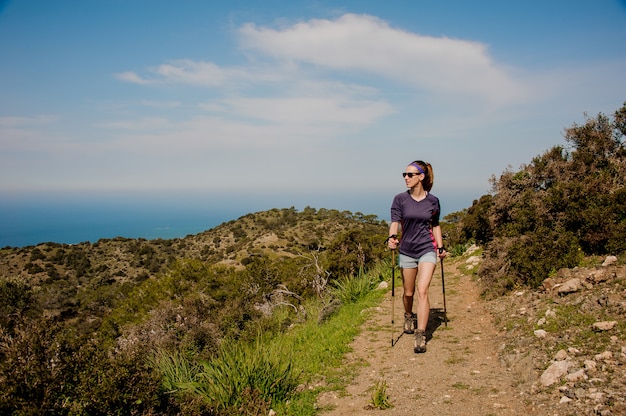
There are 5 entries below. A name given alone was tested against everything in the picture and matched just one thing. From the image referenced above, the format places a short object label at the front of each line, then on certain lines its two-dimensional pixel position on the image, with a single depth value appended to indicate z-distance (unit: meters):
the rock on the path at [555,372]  3.85
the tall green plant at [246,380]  4.52
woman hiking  5.36
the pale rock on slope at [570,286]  5.72
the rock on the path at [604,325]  4.39
